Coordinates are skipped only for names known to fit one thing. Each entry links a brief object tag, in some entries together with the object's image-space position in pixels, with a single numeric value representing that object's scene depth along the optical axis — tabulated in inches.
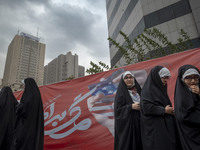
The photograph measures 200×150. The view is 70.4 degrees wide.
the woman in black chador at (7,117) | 89.1
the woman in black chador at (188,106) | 49.8
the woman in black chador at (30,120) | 80.8
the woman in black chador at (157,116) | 57.7
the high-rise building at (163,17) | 337.4
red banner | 100.9
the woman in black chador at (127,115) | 68.6
